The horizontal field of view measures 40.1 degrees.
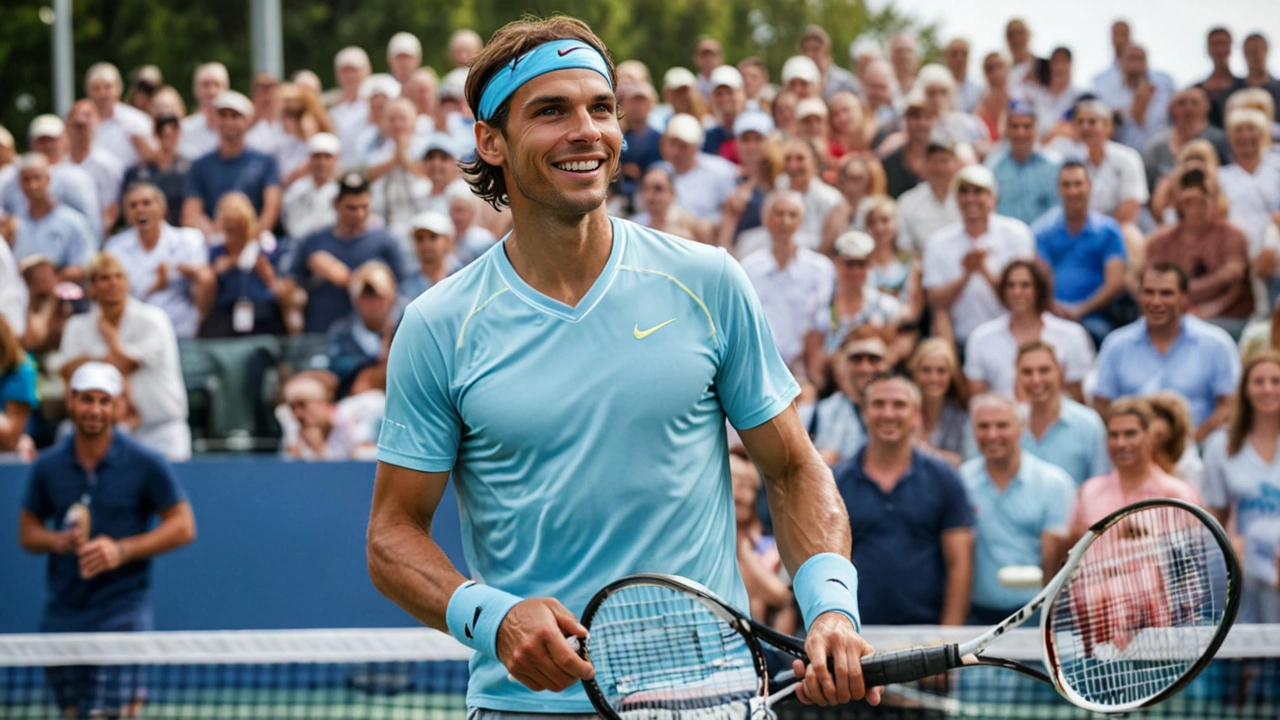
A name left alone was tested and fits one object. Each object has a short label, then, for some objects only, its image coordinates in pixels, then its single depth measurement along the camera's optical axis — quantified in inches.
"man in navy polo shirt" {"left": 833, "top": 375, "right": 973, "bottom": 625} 296.7
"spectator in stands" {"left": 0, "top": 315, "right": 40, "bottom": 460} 382.6
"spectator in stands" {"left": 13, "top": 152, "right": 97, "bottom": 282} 453.7
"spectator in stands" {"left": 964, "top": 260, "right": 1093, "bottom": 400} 351.3
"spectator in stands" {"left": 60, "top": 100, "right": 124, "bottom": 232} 487.8
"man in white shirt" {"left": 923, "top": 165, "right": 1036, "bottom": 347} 381.7
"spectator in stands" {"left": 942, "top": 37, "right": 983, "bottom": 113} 493.8
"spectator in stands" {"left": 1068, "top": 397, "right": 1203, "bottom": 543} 288.0
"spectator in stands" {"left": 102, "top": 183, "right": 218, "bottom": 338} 429.1
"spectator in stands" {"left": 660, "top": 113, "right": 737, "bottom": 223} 438.9
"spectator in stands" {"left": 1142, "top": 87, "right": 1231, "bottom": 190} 424.2
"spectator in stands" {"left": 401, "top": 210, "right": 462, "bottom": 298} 395.2
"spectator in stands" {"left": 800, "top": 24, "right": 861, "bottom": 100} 526.0
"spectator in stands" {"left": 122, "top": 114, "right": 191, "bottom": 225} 480.7
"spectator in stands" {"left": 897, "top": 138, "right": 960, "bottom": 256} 411.5
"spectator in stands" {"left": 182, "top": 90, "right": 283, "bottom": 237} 465.7
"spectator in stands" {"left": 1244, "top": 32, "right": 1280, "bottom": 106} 444.8
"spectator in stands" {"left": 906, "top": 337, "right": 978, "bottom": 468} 338.6
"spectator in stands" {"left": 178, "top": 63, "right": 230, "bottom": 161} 501.0
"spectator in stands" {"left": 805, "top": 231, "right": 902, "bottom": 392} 374.0
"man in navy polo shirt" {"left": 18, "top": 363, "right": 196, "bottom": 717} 324.8
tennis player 128.2
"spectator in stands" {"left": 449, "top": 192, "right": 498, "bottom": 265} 410.0
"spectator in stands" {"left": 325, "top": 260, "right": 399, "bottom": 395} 388.2
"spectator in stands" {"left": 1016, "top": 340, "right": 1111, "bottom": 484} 318.0
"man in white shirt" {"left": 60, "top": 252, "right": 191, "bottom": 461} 376.5
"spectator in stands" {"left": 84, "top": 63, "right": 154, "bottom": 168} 506.0
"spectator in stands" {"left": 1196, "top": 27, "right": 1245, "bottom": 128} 444.8
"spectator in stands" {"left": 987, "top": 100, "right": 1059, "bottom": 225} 411.5
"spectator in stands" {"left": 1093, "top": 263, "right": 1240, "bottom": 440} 334.3
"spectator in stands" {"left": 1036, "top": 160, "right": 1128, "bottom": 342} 381.1
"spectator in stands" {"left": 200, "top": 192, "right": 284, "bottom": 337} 426.9
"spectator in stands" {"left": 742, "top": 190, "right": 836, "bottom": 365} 380.2
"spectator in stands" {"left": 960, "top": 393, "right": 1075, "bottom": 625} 299.9
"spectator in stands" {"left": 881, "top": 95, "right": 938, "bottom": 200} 441.1
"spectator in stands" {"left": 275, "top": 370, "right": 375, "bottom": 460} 368.5
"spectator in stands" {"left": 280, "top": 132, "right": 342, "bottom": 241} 446.9
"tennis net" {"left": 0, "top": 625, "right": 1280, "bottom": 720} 272.7
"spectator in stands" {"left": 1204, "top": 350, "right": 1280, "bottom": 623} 300.5
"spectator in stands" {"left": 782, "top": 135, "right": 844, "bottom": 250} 413.4
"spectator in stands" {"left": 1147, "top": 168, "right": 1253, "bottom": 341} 375.6
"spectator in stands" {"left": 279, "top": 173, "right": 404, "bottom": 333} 413.4
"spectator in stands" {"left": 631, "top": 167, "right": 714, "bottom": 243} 414.9
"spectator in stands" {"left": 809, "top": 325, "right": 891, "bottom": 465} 336.2
